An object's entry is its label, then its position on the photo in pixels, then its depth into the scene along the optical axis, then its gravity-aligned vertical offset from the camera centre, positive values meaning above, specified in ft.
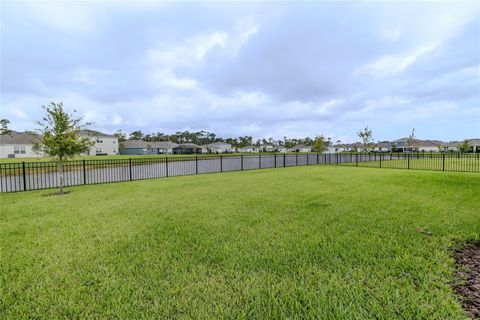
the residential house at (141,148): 227.20 +6.51
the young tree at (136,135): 310.86 +27.54
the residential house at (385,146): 288.10 +6.26
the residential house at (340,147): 319.08 +6.44
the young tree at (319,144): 171.58 +5.91
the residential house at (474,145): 201.15 +4.09
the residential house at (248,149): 338.81 +5.51
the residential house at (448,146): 256.19 +4.33
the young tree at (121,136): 273.01 +23.11
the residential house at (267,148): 353.37 +7.05
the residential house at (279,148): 356.34 +6.79
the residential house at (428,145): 258.26 +5.27
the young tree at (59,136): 25.05 +2.29
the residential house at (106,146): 172.12 +7.13
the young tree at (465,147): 164.66 +1.78
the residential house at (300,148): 327.63 +5.57
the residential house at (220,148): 293.76 +6.80
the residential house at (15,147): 128.77 +5.42
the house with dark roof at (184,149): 248.73 +5.05
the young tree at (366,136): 156.56 +10.87
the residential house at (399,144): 254.72 +8.25
